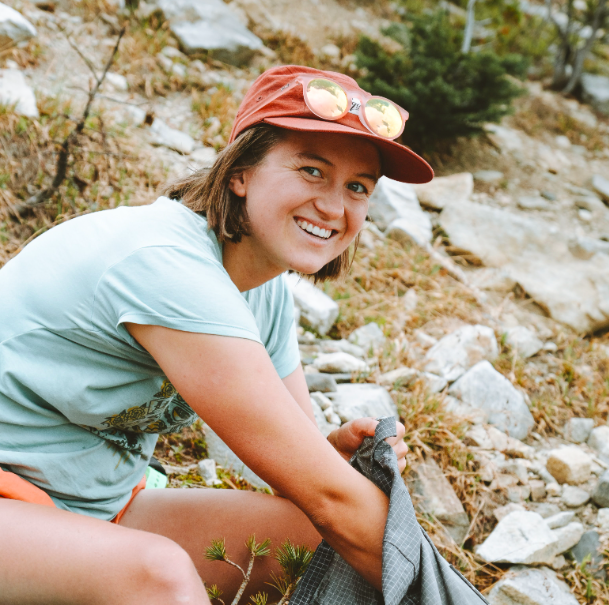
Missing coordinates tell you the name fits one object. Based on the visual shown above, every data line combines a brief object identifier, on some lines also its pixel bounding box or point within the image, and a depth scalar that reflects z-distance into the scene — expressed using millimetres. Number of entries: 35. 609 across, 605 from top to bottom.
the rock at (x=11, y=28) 4492
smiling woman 1227
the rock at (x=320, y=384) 3076
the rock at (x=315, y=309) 3664
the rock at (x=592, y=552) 2508
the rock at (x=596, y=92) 8922
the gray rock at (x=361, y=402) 2924
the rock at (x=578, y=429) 3467
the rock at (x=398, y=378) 3262
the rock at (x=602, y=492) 2852
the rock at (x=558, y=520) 2639
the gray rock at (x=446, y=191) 5754
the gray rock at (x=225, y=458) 2549
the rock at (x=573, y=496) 2898
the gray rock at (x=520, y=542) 2410
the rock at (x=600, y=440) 3324
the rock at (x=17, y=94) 4016
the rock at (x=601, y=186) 6969
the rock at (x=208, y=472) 2500
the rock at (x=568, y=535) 2535
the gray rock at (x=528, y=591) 2221
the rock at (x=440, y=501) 2625
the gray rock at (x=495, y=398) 3329
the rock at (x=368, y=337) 3684
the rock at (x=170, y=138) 4832
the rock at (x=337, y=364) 3316
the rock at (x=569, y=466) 3008
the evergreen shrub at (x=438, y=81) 5984
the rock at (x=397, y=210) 5105
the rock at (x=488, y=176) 6707
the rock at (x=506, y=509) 2734
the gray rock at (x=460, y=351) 3584
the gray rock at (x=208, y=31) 6316
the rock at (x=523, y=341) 4062
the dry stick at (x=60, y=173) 3420
